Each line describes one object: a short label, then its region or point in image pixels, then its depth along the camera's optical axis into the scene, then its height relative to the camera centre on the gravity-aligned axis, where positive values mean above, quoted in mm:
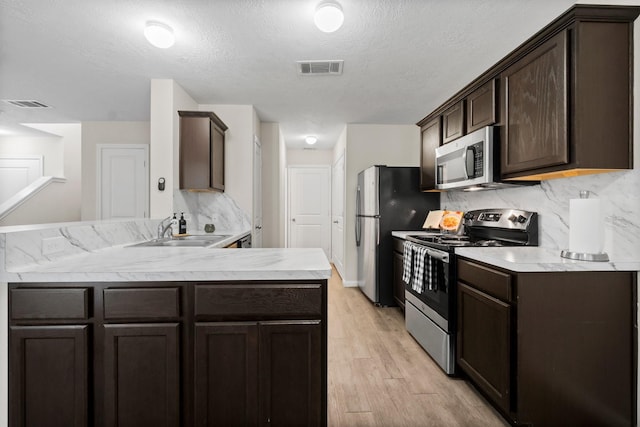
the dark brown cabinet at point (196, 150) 3443 +664
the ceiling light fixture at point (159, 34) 2275 +1254
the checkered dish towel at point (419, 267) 2567 -434
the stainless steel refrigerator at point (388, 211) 3857 +23
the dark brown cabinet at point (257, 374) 1401 -691
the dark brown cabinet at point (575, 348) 1648 -676
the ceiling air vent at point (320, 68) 2896 +1322
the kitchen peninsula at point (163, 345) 1393 -565
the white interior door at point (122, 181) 5293 +510
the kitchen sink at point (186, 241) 2727 -255
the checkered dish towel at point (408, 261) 2891 -431
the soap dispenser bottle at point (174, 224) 3394 -120
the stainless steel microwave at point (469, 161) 2309 +405
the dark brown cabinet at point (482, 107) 2301 +790
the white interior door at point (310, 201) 7055 +253
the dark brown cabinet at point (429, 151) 3260 +657
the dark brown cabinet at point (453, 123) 2742 +796
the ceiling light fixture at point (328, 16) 2029 +1228
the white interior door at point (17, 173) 6285 +759
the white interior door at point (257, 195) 4293 +249
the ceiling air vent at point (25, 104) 4157 +1418
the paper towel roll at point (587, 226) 1667 -64
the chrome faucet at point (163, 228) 3103 -149
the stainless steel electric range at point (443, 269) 2311 -428
